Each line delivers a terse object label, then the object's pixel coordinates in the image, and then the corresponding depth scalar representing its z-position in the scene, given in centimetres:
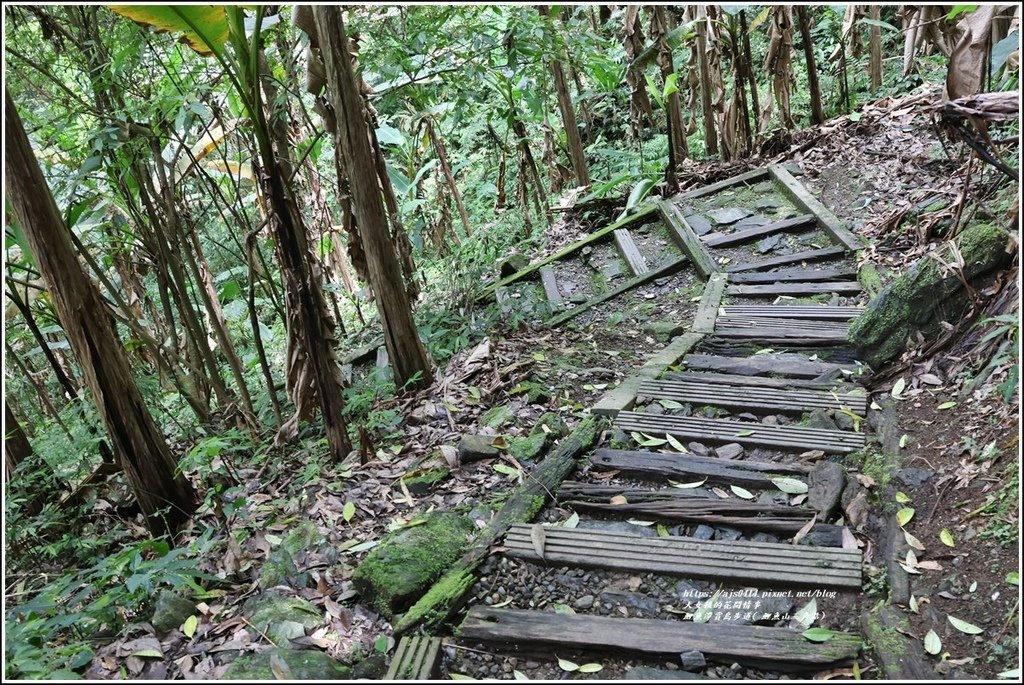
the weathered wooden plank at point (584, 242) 703
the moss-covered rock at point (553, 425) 390
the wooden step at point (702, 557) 256
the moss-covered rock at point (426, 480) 375
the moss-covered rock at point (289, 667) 235
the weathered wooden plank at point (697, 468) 323
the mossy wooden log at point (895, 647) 211
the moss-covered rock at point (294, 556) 314
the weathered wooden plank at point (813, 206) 574
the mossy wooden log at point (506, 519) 265
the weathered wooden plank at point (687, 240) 609
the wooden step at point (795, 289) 525
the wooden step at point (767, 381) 395
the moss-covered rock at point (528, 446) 376
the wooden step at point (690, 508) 292
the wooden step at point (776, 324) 466
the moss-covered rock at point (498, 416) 419
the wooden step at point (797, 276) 544
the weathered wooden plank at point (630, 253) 650
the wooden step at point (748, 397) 373
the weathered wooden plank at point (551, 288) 632
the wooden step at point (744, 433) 337
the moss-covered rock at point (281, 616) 270
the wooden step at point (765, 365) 419
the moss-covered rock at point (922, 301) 344
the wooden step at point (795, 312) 484
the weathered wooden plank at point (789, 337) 445
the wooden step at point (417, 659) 234
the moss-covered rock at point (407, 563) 275
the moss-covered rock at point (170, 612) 289
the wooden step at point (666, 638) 224
